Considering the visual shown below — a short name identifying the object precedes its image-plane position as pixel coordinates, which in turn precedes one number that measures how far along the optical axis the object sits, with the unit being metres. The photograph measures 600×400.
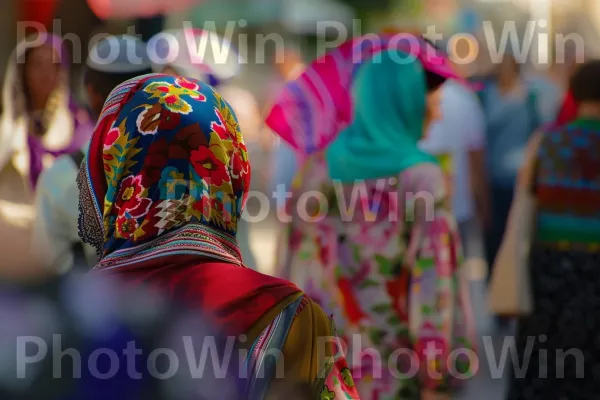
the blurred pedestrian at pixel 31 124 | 8.47
